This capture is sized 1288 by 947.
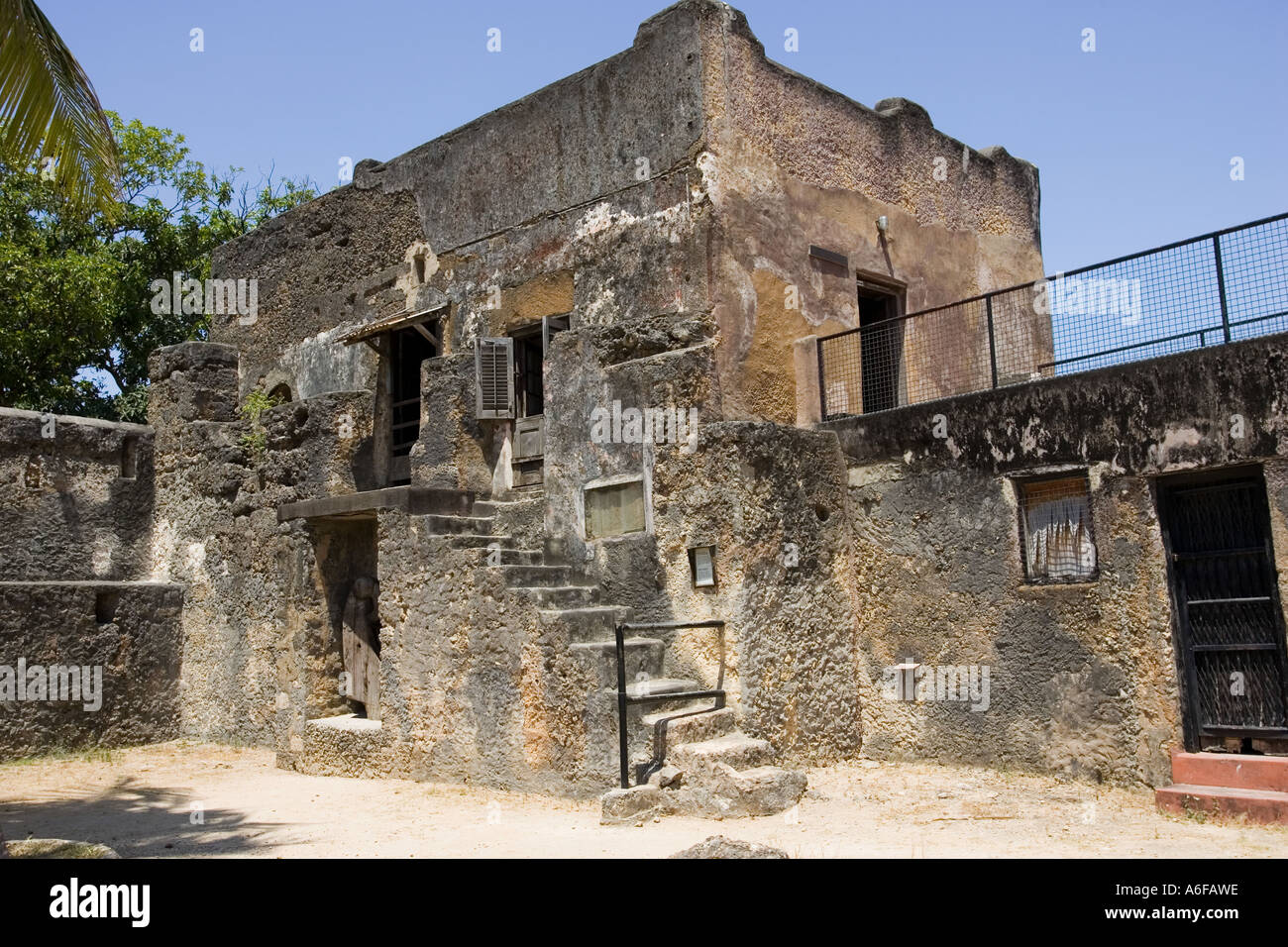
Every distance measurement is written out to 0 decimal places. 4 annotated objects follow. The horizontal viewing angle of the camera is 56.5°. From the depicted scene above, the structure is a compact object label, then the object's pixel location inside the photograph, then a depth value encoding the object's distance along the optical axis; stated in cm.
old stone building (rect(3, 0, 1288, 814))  883
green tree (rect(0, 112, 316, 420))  1998
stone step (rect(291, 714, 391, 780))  1084
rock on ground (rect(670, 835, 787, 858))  600
